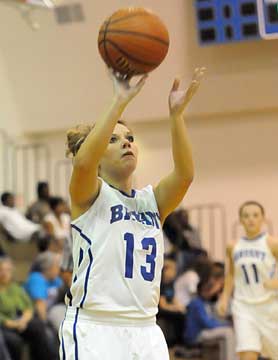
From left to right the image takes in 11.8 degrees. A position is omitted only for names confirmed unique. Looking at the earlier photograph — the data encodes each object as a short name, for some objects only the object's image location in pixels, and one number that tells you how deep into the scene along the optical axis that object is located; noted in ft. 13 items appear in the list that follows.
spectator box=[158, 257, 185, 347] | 52.76
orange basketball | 18.93
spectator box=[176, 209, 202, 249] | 65.18
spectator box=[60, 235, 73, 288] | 34.39
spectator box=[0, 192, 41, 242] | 60.59
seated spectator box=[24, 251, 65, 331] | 48.98
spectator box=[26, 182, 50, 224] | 63.17
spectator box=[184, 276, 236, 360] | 51.43
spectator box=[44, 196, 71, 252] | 55.88
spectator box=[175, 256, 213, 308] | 56.51
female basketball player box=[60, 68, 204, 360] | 19.10
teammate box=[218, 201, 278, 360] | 38.28
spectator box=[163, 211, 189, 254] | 63.71
